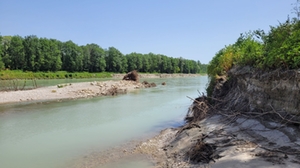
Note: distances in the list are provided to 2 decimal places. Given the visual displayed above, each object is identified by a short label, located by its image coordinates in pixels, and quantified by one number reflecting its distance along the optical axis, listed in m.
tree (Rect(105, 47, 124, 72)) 103.62
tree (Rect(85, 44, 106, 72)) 96.50
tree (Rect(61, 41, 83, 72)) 88.69
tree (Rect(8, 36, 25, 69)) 72.50
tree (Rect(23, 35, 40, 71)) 74.75
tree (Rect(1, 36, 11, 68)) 68.88
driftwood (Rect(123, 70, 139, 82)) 51.62
